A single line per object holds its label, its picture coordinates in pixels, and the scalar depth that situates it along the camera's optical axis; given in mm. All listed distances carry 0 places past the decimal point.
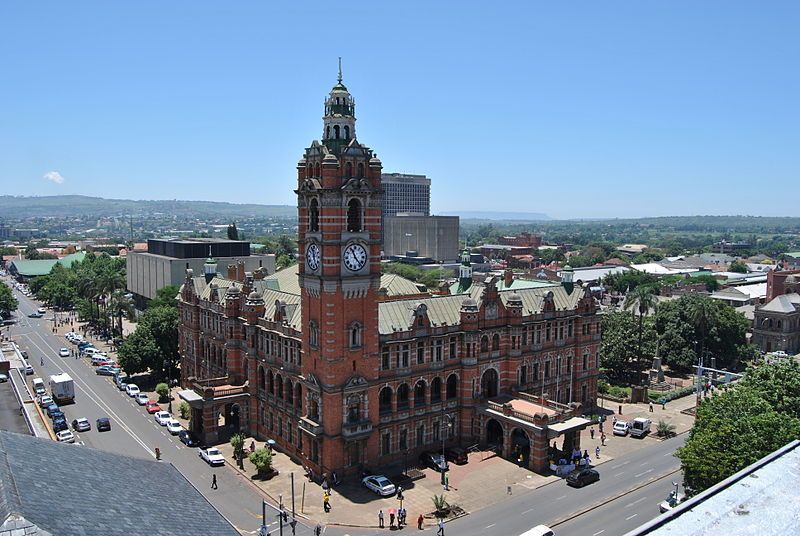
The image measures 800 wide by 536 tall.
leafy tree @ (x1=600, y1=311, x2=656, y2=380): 103125
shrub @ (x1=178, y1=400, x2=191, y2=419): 82250
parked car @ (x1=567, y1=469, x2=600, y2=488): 63844
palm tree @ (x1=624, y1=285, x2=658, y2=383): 104312
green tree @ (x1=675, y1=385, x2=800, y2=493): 50625
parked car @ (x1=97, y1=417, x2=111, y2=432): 78562
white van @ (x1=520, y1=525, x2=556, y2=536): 45625
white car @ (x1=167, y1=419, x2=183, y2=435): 78125
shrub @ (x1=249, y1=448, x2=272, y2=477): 64375
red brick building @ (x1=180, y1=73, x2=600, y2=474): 63406
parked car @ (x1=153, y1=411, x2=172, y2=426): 81062
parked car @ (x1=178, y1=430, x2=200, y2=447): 74750
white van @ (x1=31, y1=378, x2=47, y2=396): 91125
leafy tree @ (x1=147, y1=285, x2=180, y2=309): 129675
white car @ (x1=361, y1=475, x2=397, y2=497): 61312
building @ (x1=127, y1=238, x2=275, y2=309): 154875
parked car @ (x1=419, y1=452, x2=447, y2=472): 67694
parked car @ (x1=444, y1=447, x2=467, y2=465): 70125
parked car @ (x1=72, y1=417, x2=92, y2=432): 78500
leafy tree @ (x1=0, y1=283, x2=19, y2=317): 163125
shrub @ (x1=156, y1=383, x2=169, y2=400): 90062
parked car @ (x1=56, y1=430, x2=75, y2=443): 72375
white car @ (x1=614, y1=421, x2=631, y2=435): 79250
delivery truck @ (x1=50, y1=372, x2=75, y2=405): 89188
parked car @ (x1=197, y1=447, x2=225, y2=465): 68375
